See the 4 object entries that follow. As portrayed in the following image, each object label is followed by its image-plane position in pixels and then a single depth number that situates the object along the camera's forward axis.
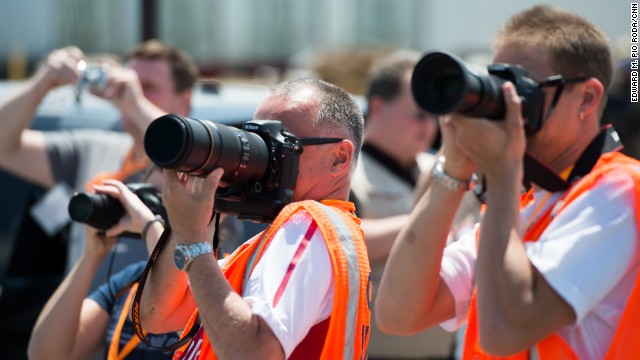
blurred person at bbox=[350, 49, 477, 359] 7.58
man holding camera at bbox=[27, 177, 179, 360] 5.24
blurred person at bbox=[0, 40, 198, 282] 7.59
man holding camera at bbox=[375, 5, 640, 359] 3.79
